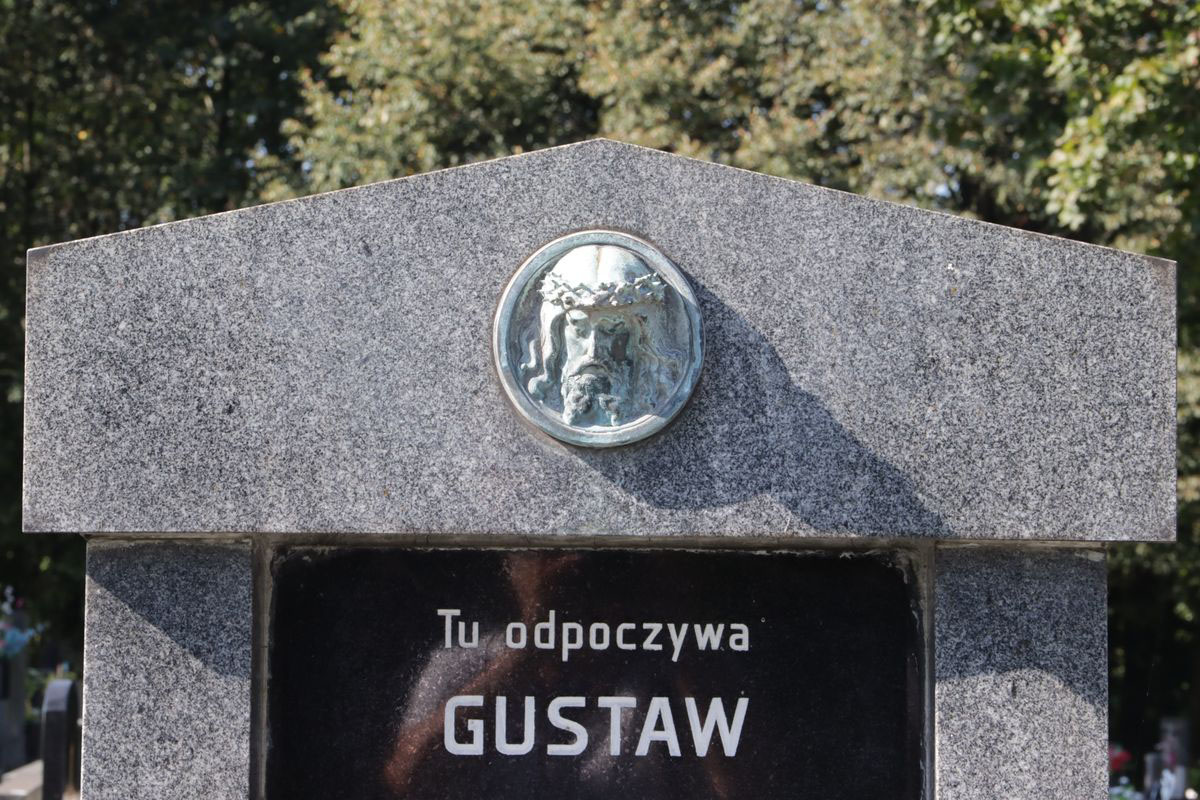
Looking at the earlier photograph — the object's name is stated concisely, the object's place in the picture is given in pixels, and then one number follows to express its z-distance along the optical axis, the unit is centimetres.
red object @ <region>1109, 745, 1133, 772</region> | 1967
